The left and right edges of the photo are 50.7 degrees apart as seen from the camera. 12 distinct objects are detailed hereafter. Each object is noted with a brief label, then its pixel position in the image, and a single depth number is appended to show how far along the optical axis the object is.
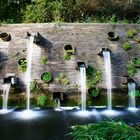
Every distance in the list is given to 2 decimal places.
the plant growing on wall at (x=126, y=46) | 5.84
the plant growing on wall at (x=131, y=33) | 6.06
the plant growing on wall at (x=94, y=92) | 5.22
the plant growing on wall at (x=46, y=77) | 5.34
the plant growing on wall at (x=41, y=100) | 5.15
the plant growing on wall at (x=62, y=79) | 5.36
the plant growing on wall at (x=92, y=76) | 5.35
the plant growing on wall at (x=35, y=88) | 5.28
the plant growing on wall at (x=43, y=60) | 5.58
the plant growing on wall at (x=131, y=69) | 5.52
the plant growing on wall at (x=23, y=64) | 5.53
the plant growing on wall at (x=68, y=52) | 5.65
